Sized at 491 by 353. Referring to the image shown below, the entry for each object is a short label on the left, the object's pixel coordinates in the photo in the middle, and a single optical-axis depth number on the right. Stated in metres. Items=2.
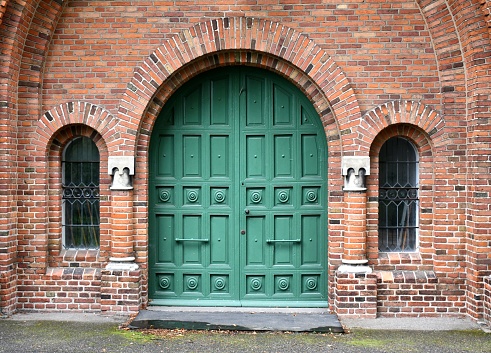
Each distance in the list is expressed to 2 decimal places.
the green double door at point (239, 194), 8.29
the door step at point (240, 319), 7.38
